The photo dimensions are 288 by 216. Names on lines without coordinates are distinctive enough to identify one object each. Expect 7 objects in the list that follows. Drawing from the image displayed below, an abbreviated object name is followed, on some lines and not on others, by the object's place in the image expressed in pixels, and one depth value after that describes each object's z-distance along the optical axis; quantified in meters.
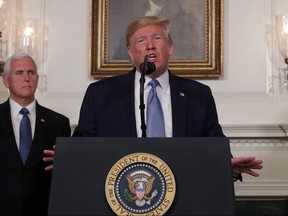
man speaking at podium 1.95
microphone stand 1.59
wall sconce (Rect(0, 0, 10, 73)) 3.54
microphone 1.70
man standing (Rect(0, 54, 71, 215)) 2.66
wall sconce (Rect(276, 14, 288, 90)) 3.41
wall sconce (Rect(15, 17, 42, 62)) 3.58
